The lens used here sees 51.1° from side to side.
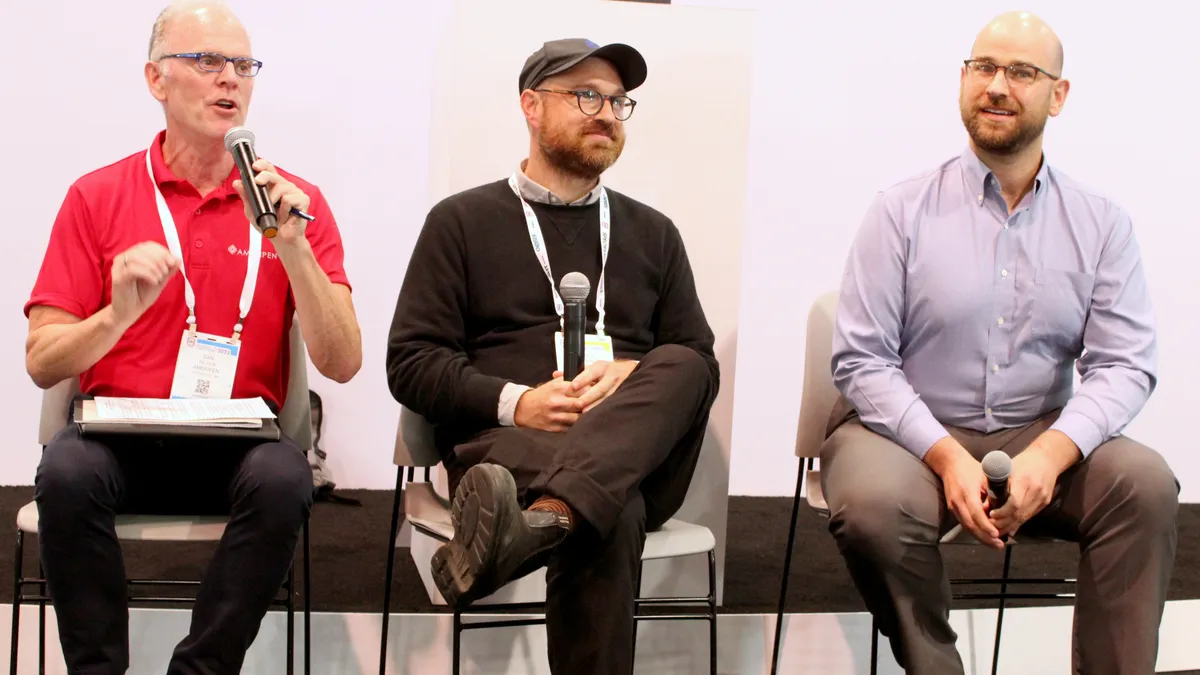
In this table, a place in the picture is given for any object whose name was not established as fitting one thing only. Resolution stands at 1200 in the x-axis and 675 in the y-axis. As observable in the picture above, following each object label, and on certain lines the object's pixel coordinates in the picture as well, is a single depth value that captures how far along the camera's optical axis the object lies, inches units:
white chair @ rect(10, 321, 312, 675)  93.9
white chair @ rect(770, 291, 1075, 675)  113.5
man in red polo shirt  89.3
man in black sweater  86.5
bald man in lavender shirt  98.0
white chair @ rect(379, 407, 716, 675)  99.0
